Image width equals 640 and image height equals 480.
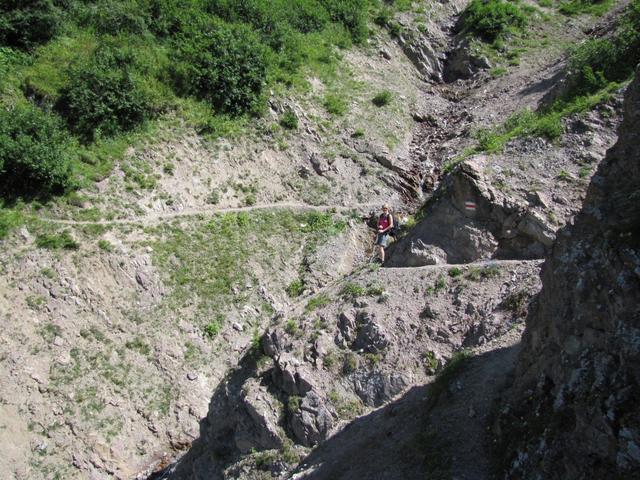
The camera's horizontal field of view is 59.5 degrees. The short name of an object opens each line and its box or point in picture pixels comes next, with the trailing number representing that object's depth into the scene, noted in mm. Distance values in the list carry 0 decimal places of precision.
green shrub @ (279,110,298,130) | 30016
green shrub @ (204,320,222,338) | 22506
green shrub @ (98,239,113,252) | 22312
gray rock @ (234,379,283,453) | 14734
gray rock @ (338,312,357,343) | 15867
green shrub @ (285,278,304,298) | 24547
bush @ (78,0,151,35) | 29641
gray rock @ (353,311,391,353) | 15289
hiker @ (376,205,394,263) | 20562
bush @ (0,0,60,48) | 27061
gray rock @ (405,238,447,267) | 18438
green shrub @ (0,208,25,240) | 20969
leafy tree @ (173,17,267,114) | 28875
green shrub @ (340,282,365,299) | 16969
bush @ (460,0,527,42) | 39062
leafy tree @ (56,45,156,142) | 25141
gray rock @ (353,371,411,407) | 14312
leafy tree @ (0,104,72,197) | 21812
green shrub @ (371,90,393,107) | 33219
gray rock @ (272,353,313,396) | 15008
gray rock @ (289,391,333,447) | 14273
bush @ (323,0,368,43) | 37875
